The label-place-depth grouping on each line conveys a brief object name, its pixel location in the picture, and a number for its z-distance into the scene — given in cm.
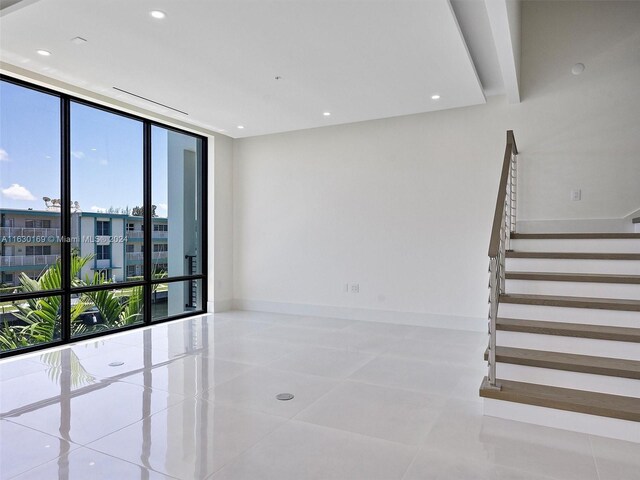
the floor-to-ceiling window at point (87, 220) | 413
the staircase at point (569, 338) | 247
